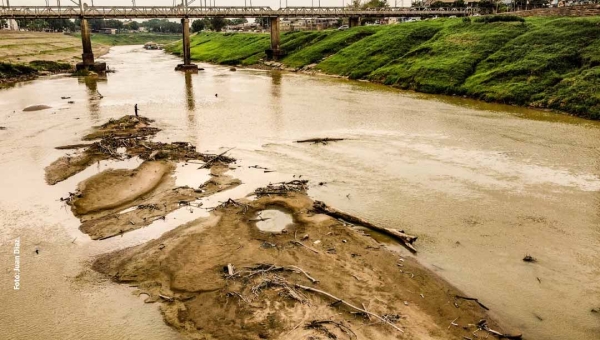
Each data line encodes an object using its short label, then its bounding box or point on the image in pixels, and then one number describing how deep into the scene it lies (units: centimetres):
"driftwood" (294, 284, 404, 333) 875
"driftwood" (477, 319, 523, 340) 867
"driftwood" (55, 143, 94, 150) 2212
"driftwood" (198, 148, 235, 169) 1892
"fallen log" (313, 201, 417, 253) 1249
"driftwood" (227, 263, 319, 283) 1027
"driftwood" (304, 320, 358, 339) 836
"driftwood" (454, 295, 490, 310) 978
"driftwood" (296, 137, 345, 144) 2375
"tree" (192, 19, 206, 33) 16912
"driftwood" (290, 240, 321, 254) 1153
